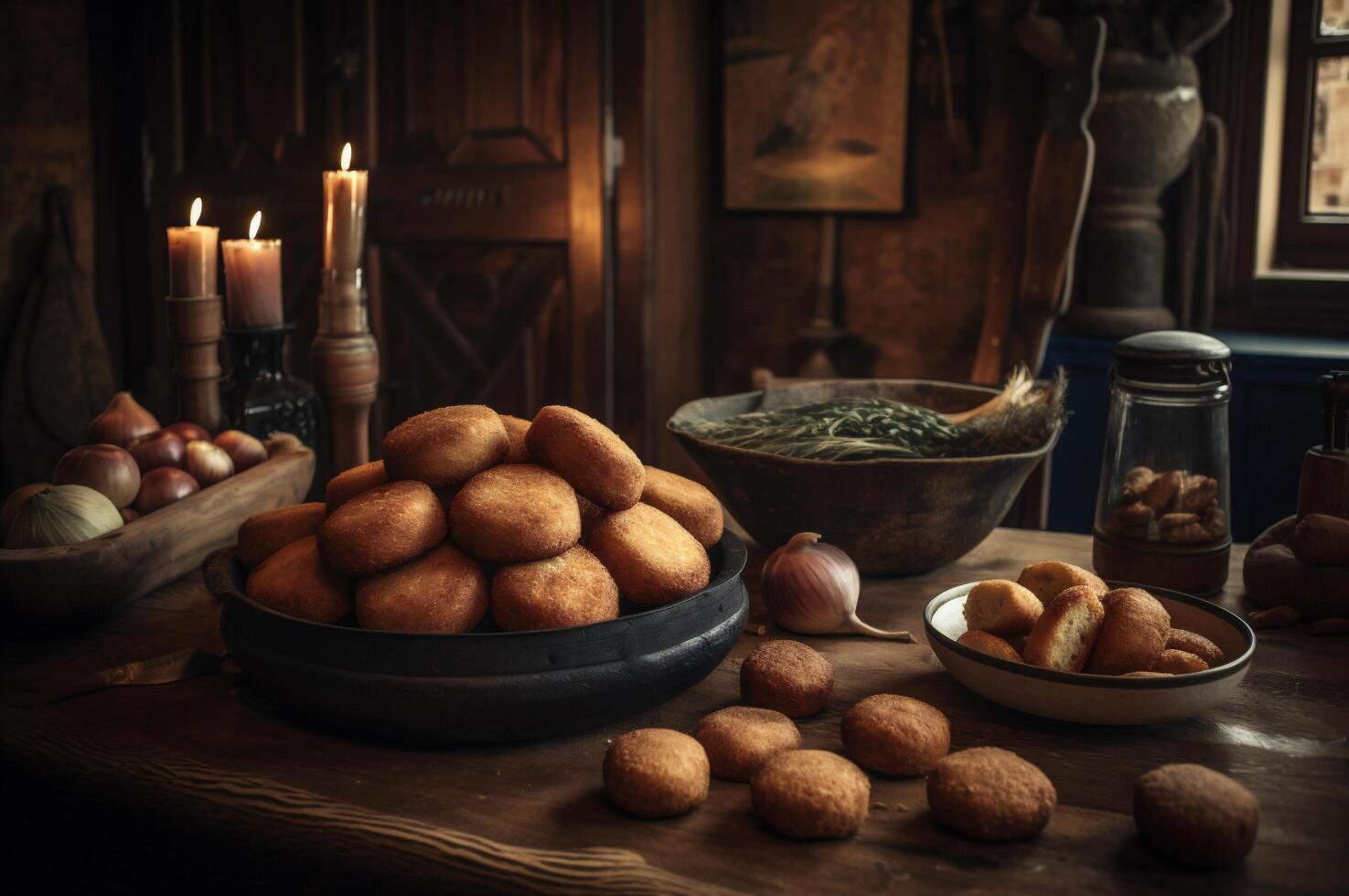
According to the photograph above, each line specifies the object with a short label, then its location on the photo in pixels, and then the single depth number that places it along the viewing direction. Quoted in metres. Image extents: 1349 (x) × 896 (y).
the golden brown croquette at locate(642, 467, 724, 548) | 1.19
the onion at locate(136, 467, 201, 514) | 1.44
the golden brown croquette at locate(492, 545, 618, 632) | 1.00
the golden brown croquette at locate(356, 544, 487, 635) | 1.00
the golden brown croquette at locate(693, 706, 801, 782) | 0.96
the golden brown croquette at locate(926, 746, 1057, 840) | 0.85
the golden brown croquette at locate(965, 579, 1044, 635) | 1.12
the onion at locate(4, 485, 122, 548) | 1.27
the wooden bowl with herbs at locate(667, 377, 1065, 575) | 1.40
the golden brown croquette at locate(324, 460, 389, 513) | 1.15
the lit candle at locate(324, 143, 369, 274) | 1.56
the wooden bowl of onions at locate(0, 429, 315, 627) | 1.25
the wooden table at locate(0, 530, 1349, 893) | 0.83
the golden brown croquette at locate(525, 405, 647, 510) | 1.10
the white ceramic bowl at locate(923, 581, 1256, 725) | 0.98
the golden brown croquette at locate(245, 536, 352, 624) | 1.04
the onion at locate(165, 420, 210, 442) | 1.59
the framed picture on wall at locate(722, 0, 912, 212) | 3.68
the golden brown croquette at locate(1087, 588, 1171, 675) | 1.02
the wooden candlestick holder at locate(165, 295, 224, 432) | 1.68
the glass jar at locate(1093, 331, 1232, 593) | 1.41
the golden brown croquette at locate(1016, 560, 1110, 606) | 1.16
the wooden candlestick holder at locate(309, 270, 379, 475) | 1.58
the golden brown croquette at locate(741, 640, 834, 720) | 1.08
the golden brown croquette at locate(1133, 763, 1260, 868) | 0.82
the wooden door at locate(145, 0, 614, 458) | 3.38
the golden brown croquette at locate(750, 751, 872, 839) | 0.86
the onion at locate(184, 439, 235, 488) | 1.52
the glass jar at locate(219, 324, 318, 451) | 1.75
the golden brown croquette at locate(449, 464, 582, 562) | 1.02
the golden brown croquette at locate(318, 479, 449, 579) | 1.02
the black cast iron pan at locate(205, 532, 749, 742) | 0.97
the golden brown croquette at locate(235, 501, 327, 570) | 1.16
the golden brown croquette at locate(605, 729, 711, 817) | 0.89
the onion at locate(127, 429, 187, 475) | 1.50
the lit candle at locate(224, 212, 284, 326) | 1.70
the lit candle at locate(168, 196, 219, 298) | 1.66
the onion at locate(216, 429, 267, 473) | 1.60
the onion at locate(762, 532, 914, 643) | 1.28
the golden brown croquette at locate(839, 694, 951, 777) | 0.96
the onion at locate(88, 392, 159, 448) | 1.62
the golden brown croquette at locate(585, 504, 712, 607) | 1.06
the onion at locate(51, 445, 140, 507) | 1.41
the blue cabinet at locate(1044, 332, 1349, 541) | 2.88
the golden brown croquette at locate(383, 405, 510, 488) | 1.10
